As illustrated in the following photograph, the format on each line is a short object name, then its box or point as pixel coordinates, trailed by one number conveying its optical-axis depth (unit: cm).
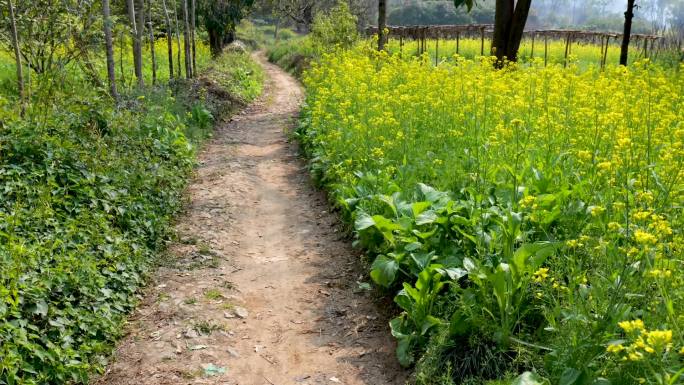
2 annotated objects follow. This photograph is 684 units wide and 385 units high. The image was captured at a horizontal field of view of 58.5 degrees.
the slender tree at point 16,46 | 747
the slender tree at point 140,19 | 1202
